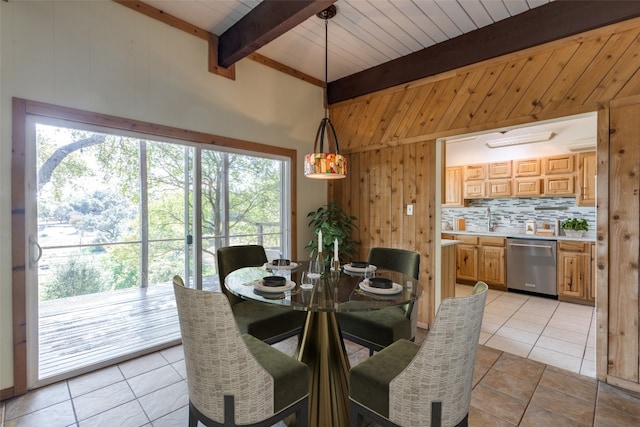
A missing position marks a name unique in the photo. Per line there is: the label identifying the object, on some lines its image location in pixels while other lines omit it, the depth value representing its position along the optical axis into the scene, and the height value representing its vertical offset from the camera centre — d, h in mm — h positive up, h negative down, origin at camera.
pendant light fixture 2086 +324
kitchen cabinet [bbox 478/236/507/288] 4805 -822
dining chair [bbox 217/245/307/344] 2168 -785
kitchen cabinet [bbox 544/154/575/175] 4562 +725
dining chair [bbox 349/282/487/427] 1214 -724
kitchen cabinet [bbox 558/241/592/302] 4070 -826
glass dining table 1560 -478
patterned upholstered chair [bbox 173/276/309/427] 1260 -728
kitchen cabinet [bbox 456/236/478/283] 5090 -836
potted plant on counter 4559 -247
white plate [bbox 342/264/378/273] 2252 -441
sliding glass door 2277 -196
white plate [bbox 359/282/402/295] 1687 -453
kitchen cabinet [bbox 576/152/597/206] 4363 +474
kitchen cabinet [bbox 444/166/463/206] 5707 +478
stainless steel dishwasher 4352 -821
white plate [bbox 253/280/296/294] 1720 -451
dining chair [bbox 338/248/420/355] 2062 -807
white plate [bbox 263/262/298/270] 2352 -443
